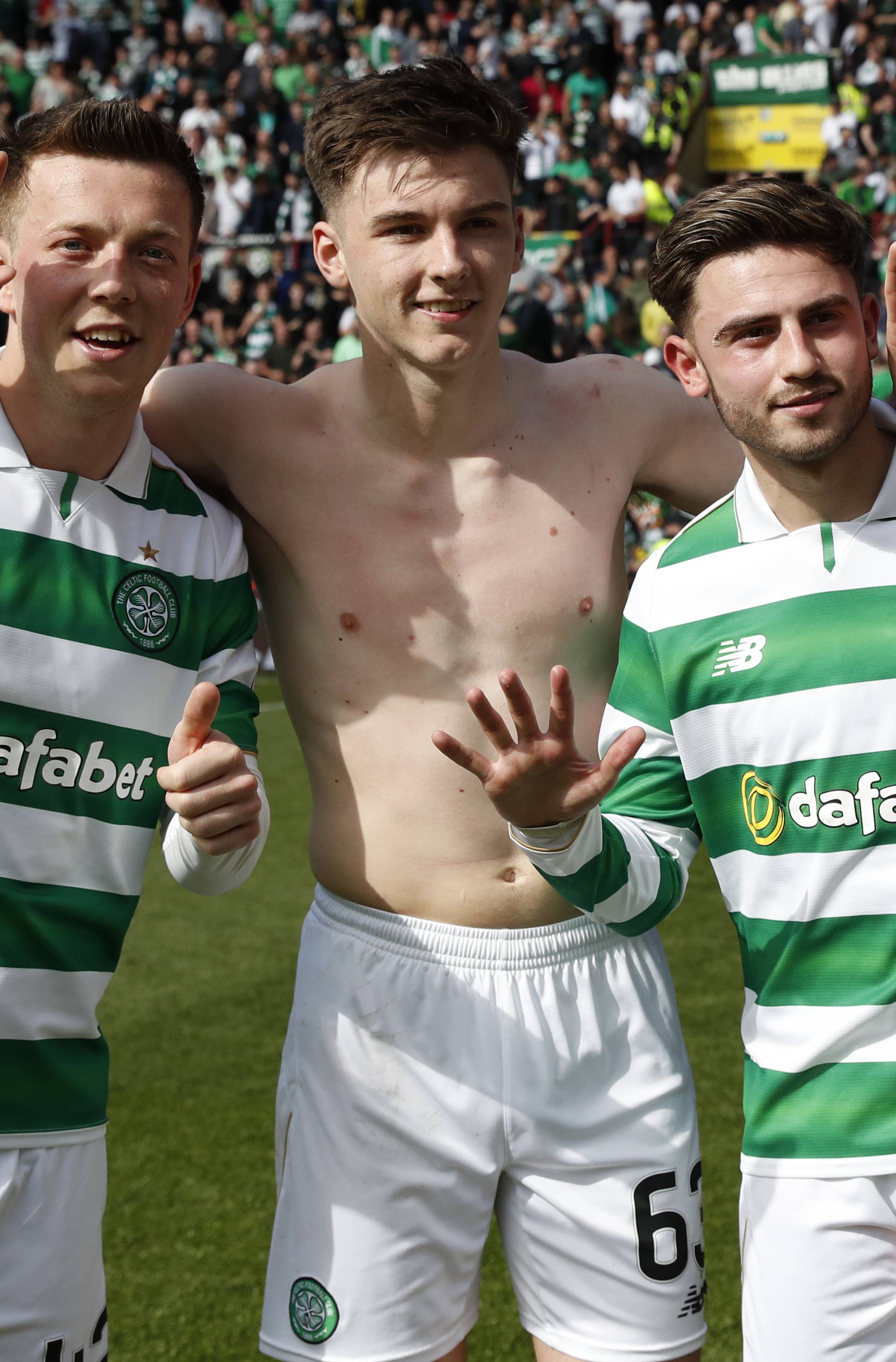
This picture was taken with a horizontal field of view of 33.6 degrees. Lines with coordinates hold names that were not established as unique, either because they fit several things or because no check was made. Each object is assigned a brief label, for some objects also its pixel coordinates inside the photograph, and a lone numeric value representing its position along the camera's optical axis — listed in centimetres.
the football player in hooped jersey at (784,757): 204
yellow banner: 1684
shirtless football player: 237
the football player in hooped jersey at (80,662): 213
